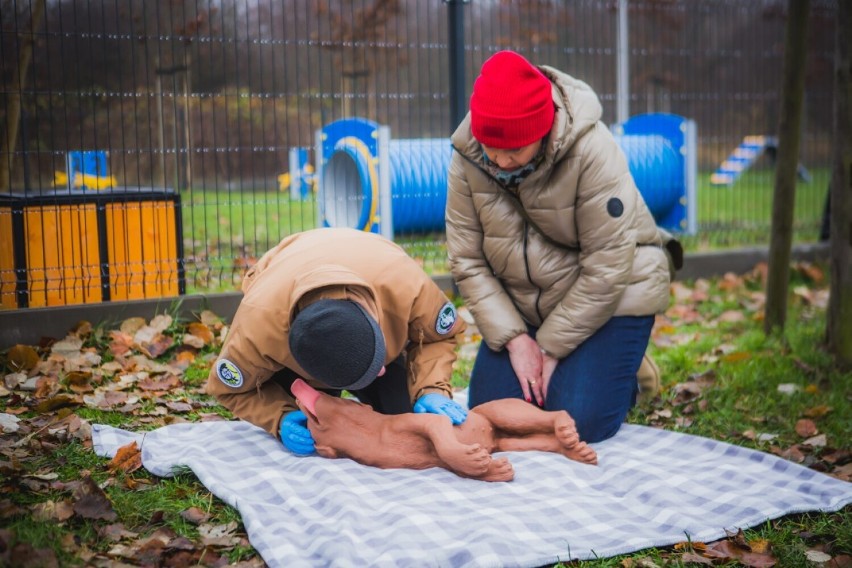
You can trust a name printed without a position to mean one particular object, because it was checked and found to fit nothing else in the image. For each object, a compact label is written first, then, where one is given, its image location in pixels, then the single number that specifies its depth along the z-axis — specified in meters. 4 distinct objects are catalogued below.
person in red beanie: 3.71
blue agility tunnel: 6.49
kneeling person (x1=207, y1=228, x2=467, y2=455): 2.93
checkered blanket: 2.76
